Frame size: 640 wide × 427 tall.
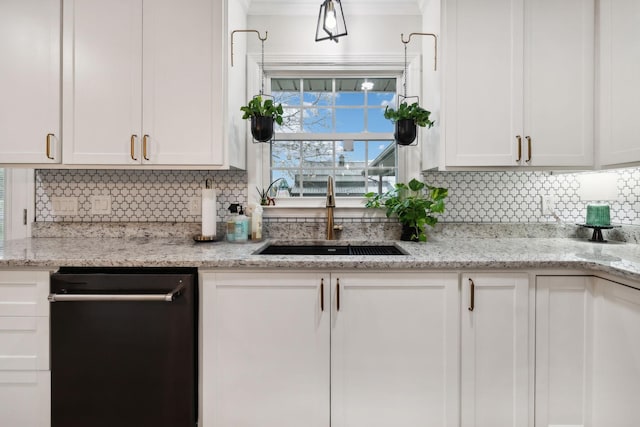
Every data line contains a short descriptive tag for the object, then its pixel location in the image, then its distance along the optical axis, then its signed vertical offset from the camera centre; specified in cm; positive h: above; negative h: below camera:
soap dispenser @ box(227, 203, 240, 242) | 189 -9
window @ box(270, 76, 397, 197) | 222 +52
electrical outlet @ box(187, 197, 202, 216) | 208 +3
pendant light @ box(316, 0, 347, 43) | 162 +100
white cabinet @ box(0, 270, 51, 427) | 137 -61
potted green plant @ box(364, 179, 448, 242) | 187 +5
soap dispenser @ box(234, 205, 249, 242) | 189 -10
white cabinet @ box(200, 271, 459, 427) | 138 -59
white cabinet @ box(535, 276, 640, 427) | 137 -60
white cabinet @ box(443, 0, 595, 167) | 174 +75
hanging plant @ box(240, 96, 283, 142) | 185 +57
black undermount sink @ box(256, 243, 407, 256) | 189 -23
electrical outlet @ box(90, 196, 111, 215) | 207 +4
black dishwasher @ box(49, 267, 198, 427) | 134 -61
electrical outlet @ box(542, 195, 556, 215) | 206 +6
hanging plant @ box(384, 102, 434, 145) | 182 +55
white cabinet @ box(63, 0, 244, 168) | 170 +72
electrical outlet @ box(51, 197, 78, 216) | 206 +3
